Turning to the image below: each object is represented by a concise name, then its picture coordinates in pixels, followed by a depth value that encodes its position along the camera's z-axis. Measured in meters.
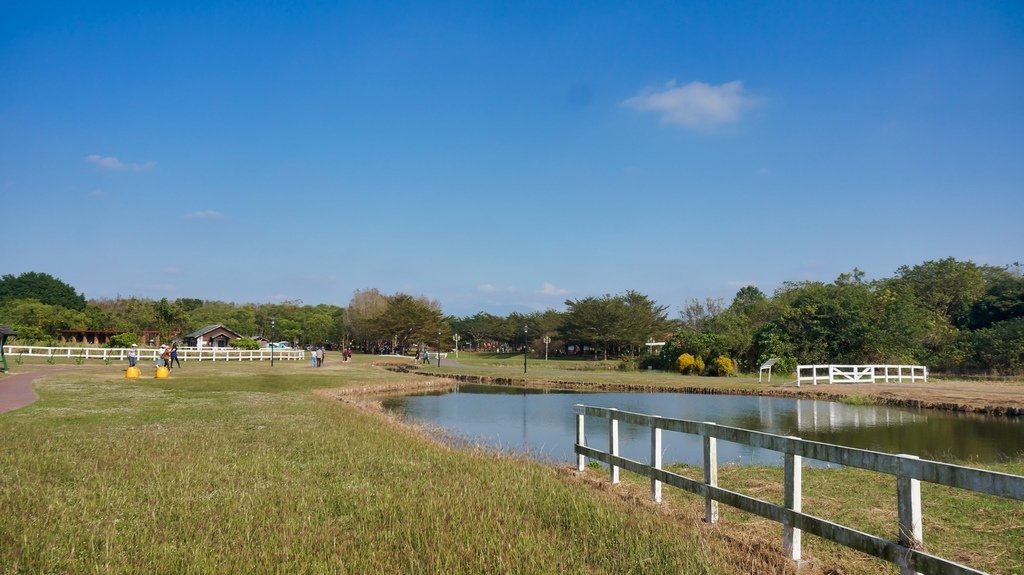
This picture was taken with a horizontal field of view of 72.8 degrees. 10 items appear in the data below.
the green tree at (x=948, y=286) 65.69
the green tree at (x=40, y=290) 109.31
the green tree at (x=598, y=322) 76.12
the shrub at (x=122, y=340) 65.38
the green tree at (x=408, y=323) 82.56
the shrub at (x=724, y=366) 48.24
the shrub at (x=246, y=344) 74.81
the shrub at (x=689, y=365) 50.84
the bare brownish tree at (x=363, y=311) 96.58
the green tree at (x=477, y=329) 118.88
